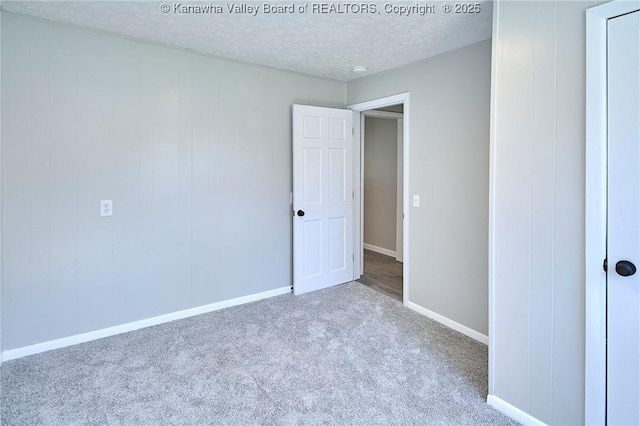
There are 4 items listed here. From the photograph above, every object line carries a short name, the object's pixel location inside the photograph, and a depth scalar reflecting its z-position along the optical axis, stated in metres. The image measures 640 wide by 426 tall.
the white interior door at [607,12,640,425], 1.55
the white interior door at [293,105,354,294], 3.99
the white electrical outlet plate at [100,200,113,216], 2.96
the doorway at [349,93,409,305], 3.73
